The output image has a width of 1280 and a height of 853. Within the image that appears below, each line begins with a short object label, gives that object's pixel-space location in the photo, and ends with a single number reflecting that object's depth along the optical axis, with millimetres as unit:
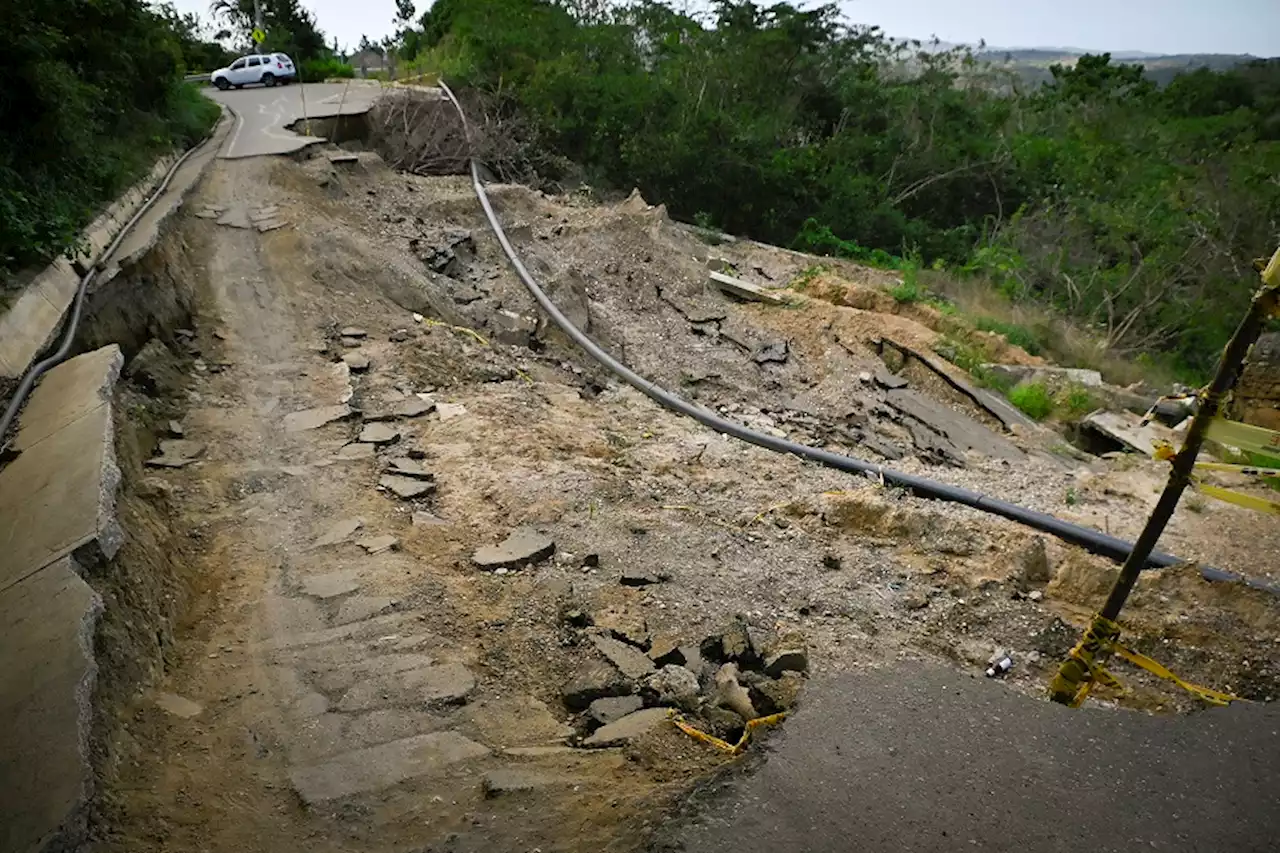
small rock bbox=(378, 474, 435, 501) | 5254
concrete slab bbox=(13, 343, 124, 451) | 4855
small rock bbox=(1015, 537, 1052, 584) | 4895
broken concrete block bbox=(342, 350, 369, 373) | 7012
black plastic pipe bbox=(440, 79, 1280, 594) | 5387
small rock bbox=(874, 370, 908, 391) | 10477
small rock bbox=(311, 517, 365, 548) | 4691
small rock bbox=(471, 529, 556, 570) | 4531
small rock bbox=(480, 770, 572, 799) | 2955
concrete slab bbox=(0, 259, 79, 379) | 5605
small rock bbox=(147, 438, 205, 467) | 5276
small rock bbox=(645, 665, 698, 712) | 3480
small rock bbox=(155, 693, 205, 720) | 3346
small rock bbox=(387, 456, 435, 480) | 5492
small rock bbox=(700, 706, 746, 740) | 3285
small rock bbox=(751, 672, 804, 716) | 3430
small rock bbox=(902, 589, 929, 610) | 4491
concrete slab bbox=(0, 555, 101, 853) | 2486
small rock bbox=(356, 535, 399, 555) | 4625
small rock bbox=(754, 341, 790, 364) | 10633
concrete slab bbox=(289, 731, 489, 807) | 3035
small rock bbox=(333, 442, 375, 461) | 5672
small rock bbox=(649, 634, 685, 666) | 3773
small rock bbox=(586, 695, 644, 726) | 3432
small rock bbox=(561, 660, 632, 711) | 3547
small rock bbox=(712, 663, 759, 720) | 3400
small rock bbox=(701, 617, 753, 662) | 3807
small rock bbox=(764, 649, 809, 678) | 3674
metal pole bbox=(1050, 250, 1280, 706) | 2820
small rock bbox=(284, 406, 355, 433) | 5996
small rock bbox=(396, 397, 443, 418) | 6320
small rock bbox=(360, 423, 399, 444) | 5902
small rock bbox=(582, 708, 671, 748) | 3262
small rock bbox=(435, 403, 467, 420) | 6328
